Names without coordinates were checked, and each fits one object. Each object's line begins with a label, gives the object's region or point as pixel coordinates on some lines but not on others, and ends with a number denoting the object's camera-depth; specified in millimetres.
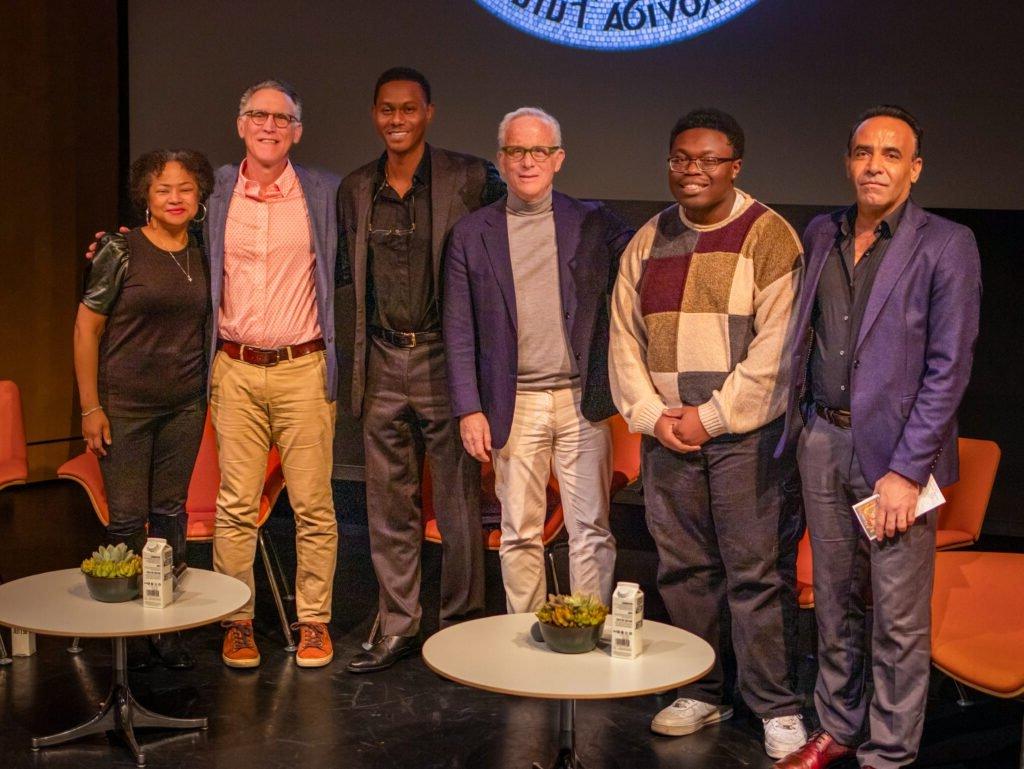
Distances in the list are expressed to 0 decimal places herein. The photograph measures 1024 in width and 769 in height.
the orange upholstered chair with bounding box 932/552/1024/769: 3408
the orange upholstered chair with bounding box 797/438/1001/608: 4324
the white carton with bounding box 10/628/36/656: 4594
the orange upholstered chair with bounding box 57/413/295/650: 4824
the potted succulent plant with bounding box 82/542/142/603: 3801
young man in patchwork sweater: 3752
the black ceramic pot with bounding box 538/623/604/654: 3311
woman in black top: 4277
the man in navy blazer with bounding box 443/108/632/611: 4125
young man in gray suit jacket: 4355
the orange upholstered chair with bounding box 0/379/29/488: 5176
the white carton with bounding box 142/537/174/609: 3773
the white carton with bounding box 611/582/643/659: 3311
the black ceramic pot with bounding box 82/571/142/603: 3801
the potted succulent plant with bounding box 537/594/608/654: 3307
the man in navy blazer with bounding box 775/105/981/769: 3391
